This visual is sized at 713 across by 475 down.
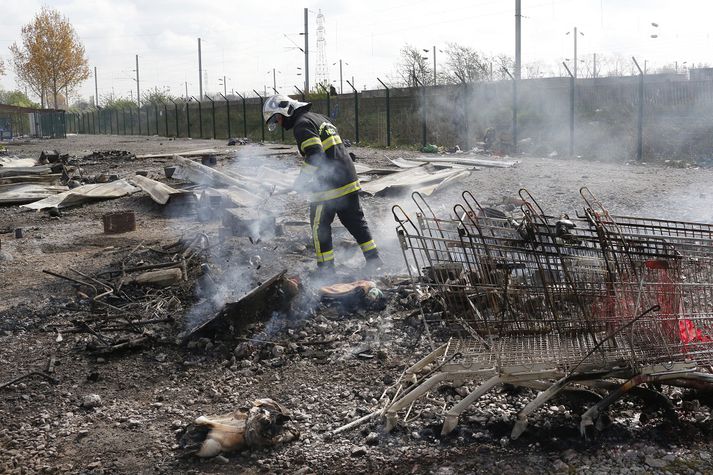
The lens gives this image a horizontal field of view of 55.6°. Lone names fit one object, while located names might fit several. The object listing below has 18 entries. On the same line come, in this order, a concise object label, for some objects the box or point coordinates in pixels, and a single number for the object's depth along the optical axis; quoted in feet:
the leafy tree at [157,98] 177.90
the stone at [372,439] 12.21
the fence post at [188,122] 119.44
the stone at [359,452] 11.85
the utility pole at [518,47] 76.84
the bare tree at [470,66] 97.51
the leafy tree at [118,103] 210.57
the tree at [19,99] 225.15
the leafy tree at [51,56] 175.83
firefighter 22.08
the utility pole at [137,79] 241.33
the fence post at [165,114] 135.17
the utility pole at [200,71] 177.78
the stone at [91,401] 14.39
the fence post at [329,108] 82.89
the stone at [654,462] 10.90
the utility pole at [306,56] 117.39
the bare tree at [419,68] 105.06
